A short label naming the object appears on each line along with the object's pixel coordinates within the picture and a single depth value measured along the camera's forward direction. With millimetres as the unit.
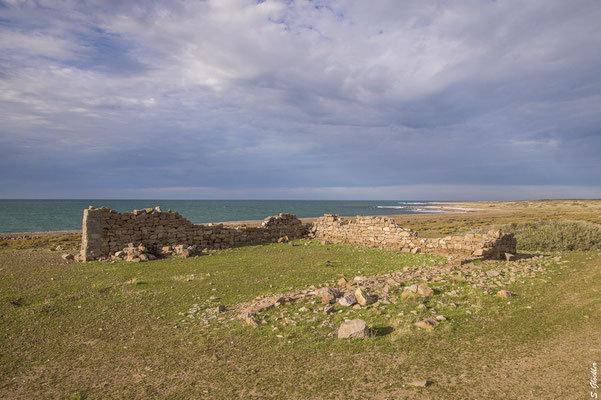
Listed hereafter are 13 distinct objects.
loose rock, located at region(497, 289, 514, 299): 7867
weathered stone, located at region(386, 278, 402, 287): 8897
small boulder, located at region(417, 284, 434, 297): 8023
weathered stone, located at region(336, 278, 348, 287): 9420
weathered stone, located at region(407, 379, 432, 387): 4468
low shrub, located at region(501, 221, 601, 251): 16125
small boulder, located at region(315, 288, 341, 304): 7796
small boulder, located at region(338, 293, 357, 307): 7551
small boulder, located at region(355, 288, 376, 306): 7551
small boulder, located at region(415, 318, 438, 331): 6236
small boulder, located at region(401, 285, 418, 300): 7895
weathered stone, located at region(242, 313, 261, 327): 6708
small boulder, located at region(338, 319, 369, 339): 5961
